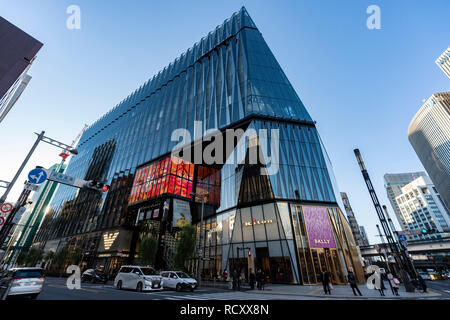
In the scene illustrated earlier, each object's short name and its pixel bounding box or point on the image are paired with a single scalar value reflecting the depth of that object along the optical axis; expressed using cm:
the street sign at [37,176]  1259
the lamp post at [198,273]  2129
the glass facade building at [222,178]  2634
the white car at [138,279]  1580
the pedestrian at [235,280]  1884
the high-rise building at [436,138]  10606
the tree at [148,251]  3119
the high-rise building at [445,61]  11344
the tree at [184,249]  2745
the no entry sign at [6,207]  1291
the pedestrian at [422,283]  1652
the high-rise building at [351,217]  9548
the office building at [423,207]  12269
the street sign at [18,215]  1673
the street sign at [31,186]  1298
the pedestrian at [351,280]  1488
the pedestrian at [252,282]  1944
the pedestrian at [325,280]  1599
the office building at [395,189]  17895
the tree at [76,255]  4472
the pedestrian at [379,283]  1545
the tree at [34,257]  5831
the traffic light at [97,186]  1786
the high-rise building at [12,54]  1919
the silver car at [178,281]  1758
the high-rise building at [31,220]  9625
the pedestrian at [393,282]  1516
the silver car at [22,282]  1005
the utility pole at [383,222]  1703
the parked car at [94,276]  2620
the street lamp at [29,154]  1111
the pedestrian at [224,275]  2716
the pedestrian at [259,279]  1902
